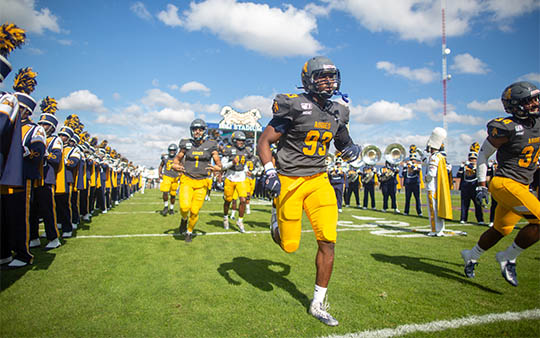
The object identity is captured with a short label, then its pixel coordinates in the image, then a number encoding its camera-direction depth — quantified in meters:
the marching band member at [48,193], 5.47
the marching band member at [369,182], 15.60
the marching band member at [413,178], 12.48
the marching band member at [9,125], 2.94
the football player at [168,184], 11.48
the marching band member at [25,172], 4.09
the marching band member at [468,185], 10.81
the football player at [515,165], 3.84
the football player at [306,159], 3.23
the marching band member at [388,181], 14.09
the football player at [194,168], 6.55
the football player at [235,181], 8.40
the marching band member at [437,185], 7.44
